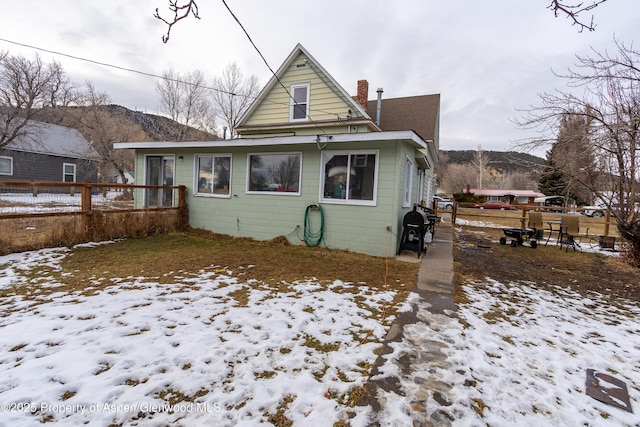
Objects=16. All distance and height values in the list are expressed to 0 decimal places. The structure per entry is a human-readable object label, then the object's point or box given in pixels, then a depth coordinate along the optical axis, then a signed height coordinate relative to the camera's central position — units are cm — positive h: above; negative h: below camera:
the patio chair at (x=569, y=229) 842 -65
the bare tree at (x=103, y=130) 2220 +444
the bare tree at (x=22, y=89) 1606 +545
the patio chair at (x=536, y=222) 899 -51
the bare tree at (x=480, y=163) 5183 +732
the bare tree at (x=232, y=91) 2552 +913
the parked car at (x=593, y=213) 2908 -49
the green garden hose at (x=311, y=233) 728 -93
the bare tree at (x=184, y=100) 2572 +811
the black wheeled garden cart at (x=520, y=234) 877 -88
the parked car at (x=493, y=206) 3360 -25
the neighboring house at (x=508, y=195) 4988 +176
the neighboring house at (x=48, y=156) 1817 +194
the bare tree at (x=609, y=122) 504 +171
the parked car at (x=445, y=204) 3149 -26
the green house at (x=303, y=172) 668 +62
